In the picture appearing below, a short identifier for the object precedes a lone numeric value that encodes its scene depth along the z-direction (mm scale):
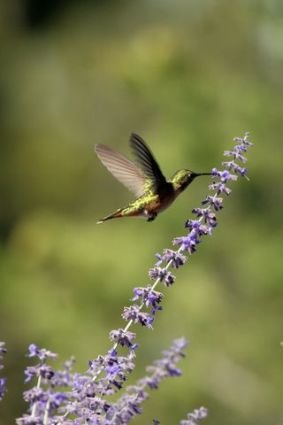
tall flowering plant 4105
